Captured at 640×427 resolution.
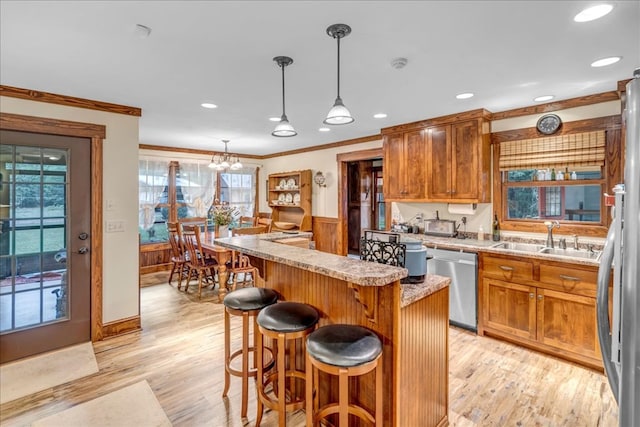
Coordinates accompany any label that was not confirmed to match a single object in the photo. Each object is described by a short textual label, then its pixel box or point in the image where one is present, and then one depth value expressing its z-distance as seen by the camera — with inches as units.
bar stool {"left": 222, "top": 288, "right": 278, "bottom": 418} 82.5
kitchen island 62.8
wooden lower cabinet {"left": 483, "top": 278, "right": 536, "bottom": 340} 117.7
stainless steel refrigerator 41.6
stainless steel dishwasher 131.8
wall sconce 234.8
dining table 172.6
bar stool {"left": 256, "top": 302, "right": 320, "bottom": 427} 68.8
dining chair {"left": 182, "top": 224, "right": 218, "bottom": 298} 181.2
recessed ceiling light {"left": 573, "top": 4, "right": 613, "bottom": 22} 65.6
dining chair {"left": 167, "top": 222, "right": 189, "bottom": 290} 195.3
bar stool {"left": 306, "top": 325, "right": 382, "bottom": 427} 56.5
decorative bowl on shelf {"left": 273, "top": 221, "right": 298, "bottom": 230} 254.8
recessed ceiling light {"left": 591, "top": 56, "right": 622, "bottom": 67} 89.3
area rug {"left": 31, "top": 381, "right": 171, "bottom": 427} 80.7
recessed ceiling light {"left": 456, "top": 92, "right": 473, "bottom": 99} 119.7
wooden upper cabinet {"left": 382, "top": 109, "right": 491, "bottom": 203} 141.2
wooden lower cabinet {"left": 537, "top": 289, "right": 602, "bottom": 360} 105.3
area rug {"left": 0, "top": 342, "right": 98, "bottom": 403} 95.4
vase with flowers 195.2
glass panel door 110.7
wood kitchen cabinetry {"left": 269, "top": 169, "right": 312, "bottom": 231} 242.8
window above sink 119.1
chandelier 216.5
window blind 120.5
